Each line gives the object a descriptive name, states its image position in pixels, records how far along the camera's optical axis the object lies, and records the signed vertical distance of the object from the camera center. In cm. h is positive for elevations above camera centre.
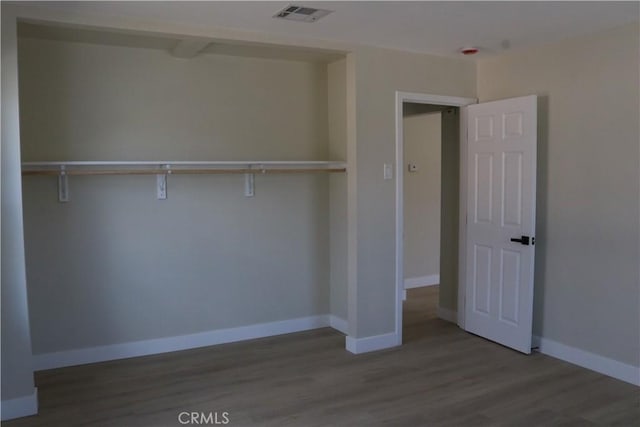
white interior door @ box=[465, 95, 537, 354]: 395 -42
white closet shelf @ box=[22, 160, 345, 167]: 354 +7
